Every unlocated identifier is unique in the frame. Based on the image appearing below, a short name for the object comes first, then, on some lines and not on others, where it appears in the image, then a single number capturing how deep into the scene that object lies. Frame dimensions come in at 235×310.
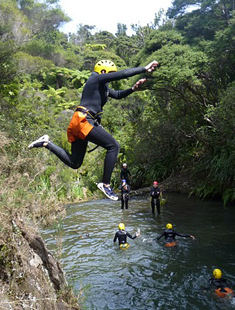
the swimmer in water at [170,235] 11.17
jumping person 3.61
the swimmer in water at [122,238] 11.02
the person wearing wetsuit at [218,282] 7.92
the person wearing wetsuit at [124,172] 15.39
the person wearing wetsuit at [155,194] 14.57
